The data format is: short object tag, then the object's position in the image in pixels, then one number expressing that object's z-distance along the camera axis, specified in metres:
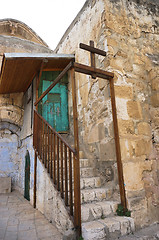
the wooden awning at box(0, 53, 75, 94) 3.63
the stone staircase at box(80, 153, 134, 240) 1.78
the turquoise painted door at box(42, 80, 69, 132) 4.50
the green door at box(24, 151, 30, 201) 4.29
